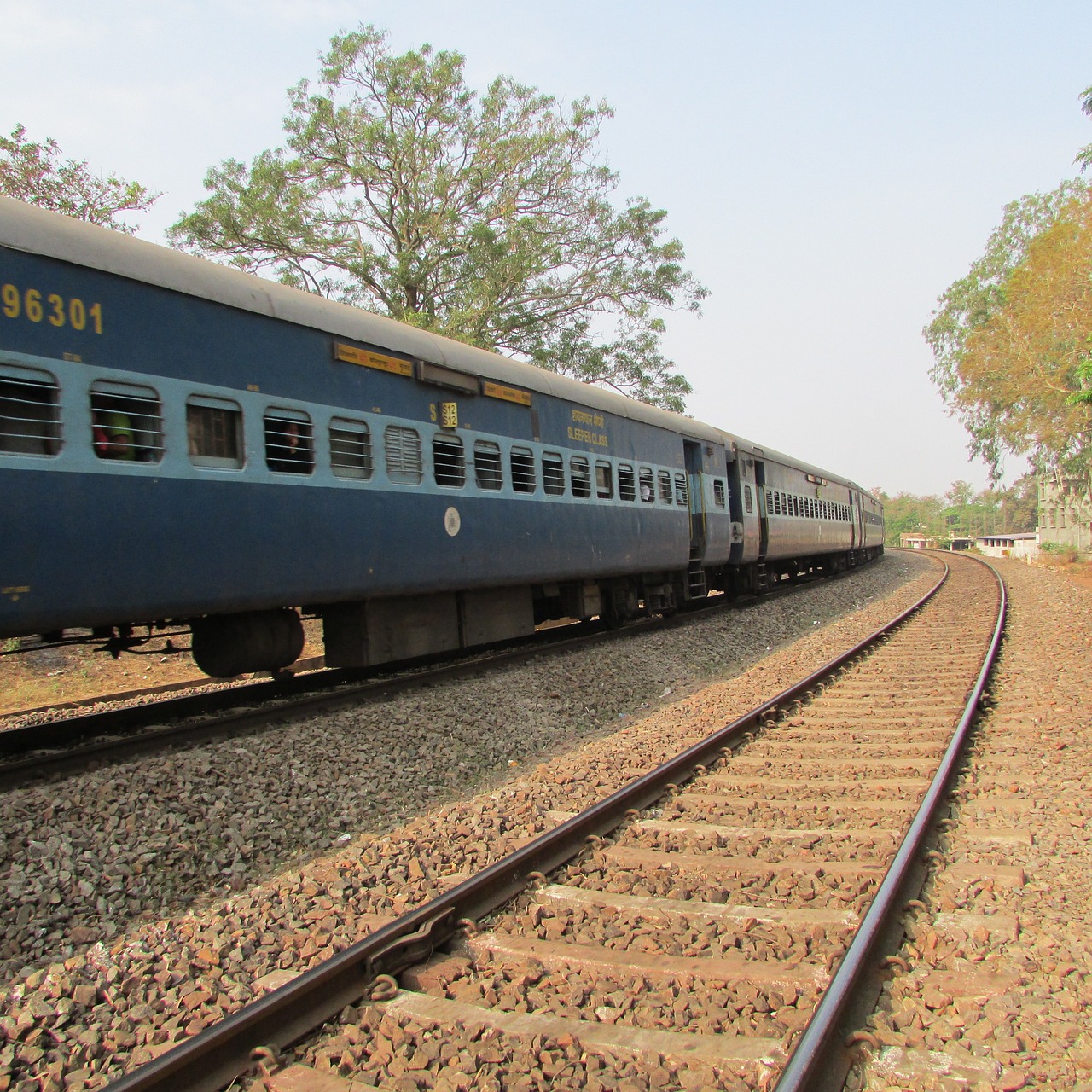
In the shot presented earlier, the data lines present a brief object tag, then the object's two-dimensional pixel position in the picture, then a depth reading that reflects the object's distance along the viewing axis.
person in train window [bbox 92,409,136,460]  5.36
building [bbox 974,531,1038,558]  59.02
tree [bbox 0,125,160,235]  15.76
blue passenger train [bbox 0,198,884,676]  5.11
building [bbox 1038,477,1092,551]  43.12
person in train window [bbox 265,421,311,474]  6.53
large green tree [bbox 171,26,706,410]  19.94
